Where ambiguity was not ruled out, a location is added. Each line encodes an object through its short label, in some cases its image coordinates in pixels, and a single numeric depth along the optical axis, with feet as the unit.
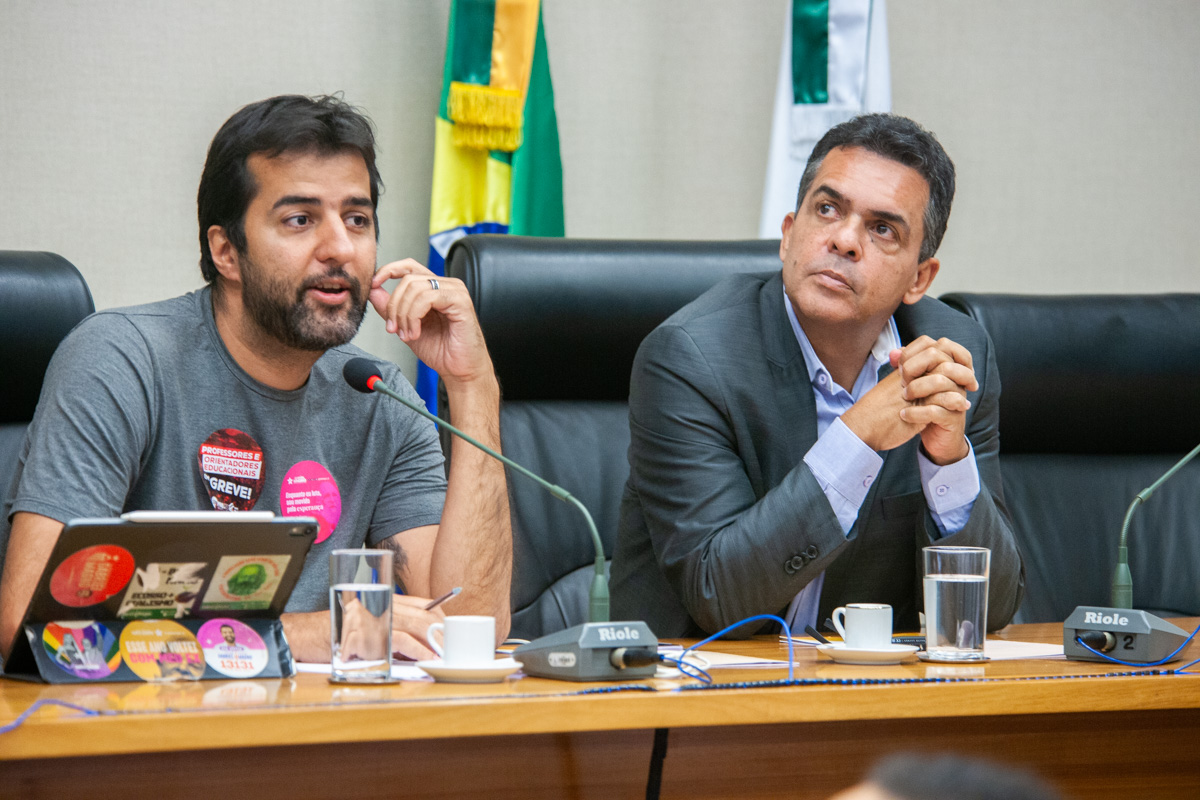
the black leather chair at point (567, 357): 19.17
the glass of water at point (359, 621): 15.56
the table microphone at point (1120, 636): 16.42
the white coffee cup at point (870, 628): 16.34
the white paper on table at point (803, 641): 16.94
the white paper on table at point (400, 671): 15.67
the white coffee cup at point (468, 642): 15.64
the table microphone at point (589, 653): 15.54
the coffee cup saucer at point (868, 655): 16.21
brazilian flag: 21.57
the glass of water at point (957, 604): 16.39
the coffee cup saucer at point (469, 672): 15.51
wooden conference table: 14.85
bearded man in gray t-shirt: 17.30
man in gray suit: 17.42
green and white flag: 23.04
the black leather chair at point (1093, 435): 20.09
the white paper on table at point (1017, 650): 16.66
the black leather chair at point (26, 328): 18.18
